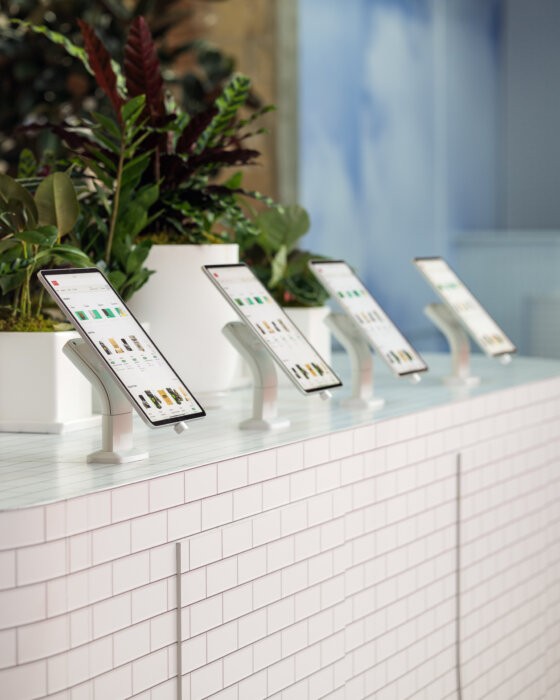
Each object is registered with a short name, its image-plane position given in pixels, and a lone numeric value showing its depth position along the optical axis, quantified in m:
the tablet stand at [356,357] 2.56
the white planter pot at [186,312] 2.63
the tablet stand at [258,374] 2.24
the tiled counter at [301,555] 1.61
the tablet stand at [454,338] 3.01
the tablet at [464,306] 2.98
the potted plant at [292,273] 3.02
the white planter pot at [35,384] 2.26
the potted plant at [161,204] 2.57
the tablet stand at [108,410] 1.87
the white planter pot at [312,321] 3.01
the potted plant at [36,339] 2.26
